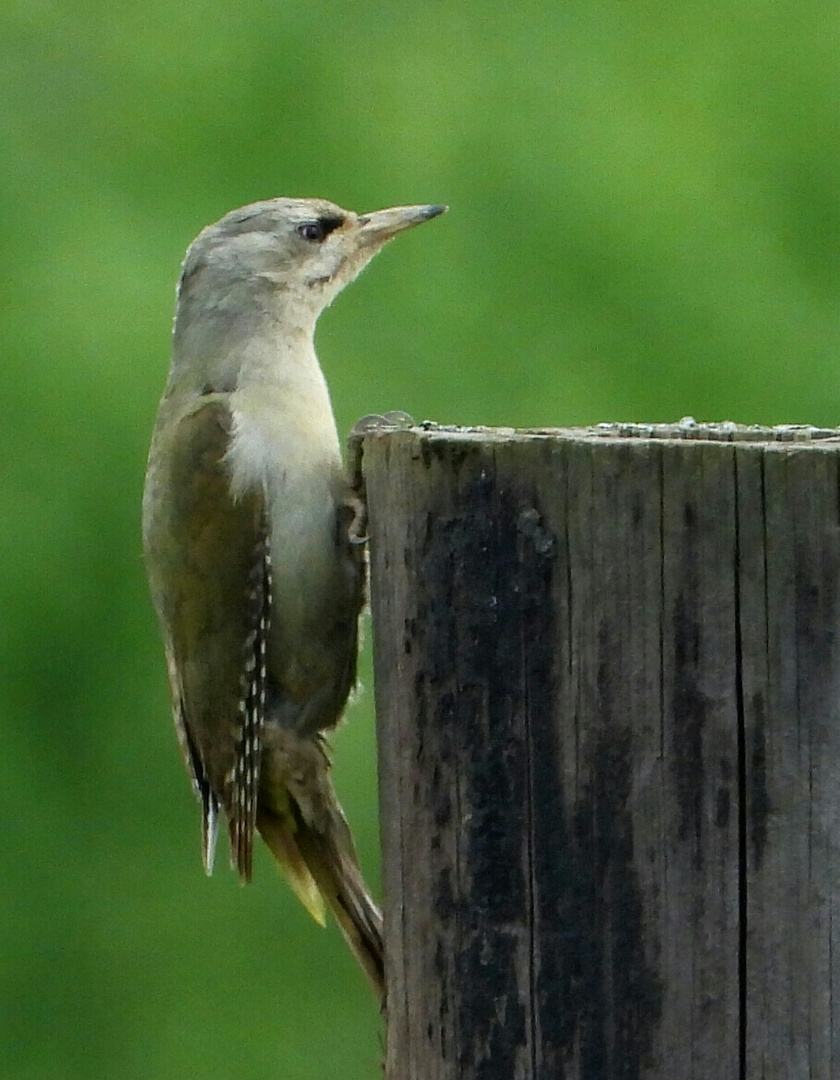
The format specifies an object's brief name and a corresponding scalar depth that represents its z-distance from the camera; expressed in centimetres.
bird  916
